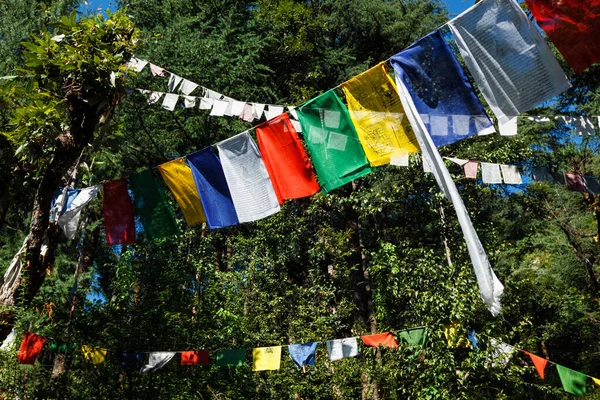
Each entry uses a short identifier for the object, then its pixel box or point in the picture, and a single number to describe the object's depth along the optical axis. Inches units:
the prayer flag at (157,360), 327.6
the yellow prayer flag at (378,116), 222.8
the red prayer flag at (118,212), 273.4
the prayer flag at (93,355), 319.0
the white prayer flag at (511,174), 307.2
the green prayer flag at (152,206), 273.3
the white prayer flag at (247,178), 248.4
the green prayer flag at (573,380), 346.0
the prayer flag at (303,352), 359.3
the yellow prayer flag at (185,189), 265.0
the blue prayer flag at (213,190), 258.4
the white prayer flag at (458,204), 165.5
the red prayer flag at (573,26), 187.6
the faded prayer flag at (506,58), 191.7
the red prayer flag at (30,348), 268.8
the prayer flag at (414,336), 362.0
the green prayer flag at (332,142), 233.5
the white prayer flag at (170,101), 283.0
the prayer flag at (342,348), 355.9
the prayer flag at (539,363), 345.4
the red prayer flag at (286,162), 245.8
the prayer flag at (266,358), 354.3
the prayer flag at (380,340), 359.9
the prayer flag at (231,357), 348.2
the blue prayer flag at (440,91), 209.2
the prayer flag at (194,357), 337.1
